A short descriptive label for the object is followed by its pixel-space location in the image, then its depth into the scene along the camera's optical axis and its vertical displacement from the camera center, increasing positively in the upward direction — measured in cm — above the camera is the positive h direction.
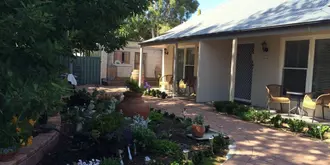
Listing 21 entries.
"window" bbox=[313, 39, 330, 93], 745 +14
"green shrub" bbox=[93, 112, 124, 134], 419 -88
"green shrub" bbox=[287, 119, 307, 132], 588 -116
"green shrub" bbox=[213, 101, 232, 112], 803 -106
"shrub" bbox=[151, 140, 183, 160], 411 -122
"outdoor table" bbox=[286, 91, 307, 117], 784 -78
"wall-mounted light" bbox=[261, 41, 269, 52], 901 +78
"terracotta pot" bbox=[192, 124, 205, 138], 505 -112
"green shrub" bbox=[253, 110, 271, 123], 669 -111
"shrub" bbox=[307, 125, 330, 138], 549 -118
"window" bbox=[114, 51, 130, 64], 1931 +66
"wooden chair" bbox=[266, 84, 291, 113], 767 -66
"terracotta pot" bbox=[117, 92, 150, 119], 557 -79
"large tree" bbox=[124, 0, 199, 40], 2359 +431
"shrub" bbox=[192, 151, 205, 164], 368 -120
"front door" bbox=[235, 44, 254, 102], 984 -8
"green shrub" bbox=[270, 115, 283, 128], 632 -116
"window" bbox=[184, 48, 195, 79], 1268 +20
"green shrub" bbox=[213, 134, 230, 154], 442 -123
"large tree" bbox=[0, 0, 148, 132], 171 +3
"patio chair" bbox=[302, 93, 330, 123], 680 -74
